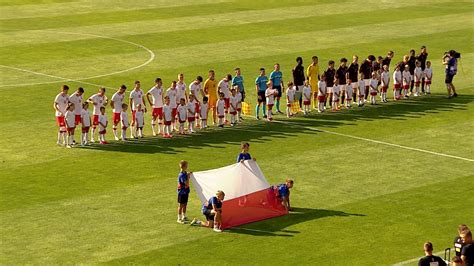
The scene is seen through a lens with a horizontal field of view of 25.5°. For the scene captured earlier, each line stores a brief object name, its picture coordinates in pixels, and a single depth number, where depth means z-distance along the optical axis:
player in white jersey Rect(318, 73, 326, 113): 43.28
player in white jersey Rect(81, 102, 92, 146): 37.96
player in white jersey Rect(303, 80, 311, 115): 43.03
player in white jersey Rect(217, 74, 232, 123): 41.69
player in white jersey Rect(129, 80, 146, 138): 39.44
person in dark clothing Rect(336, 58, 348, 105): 44.44
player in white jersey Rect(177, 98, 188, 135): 39.34
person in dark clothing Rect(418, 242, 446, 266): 23.17
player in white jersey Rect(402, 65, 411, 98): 46.22
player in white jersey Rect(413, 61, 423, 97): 46.91
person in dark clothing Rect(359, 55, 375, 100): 45.16
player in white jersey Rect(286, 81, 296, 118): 42.41
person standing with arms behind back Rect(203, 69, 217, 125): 41.88
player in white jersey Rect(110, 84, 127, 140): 38.92
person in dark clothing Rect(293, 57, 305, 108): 43.50
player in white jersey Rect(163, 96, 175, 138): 39.38
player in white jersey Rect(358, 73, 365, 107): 44.78
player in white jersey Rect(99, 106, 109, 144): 38.12
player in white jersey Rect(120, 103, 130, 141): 38.81
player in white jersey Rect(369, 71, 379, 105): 45.25
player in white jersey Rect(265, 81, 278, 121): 42.03
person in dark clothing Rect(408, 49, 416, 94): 47.20
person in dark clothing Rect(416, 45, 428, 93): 47.48
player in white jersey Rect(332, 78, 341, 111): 44.09
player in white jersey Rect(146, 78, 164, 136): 39.97
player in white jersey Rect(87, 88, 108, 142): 38.62
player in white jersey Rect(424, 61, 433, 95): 47.12
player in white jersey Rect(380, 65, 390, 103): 45.38
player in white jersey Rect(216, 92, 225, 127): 40.56
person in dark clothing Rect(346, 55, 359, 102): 44.62
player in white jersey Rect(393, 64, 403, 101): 46.12
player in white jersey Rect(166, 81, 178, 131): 39.84
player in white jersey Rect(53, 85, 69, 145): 37.94
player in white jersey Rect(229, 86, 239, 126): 41.09
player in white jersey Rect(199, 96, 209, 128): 40.16
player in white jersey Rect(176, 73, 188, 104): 40.31
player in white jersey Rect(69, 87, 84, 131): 38.22
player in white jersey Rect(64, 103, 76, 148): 37.66
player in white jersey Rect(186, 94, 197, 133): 39.56
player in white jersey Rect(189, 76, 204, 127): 41.00
